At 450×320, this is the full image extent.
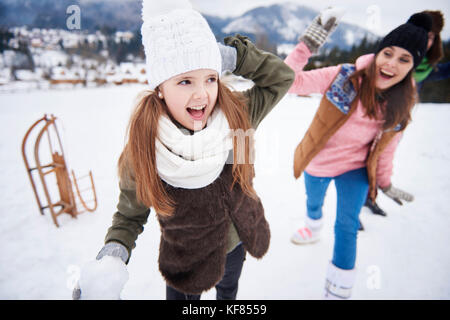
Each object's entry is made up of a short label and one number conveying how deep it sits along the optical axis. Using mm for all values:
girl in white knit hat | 908
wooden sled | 2531
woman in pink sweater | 1260
